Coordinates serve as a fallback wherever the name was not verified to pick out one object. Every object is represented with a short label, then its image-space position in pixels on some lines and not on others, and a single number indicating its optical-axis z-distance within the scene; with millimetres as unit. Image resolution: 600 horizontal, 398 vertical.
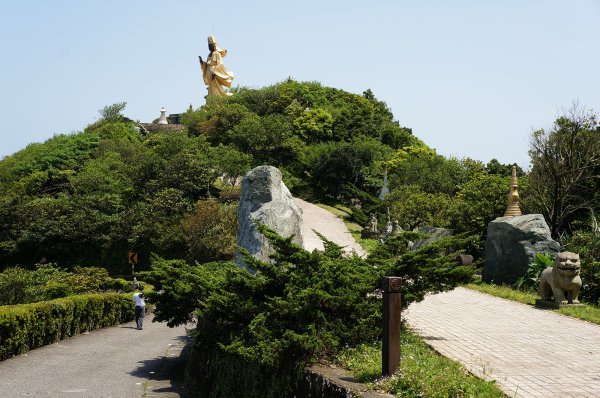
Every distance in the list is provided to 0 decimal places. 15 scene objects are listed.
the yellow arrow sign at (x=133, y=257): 31683
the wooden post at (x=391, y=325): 7090
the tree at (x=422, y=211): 31297
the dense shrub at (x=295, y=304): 8266
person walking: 21000
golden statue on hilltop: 66500
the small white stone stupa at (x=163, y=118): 69438
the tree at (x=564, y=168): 22625
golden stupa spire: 21016
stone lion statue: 13562
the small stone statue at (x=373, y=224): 36469
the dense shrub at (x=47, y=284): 22906
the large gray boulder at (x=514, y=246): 17984
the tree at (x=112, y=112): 66875
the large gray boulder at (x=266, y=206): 16219
